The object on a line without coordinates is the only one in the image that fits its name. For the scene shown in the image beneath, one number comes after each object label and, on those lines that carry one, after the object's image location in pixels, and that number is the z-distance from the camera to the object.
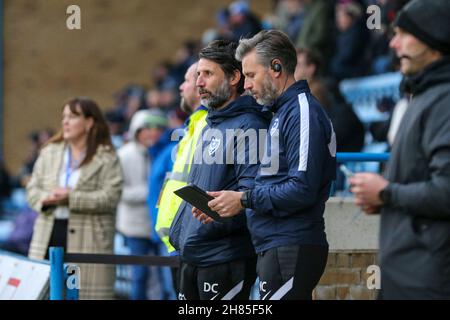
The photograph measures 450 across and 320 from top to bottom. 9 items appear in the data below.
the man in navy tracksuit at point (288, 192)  9.61
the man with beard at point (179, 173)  11.52
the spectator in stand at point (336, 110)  15.79
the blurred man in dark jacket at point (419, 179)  7.72
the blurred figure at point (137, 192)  18.83
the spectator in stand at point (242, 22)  25.37
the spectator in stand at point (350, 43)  22.25
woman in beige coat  15.00
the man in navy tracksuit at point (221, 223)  10.63
